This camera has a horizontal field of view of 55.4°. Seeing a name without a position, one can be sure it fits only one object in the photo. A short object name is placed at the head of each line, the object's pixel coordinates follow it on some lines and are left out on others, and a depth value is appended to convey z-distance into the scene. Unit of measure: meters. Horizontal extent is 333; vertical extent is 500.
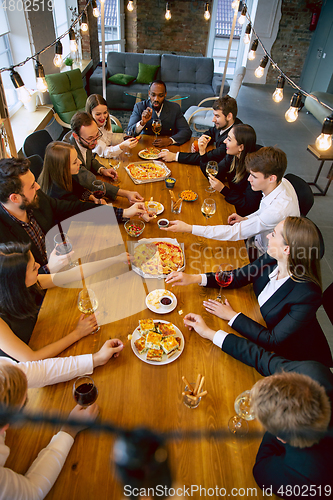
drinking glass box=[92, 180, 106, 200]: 2.32
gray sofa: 5.98
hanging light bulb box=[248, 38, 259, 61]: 3.69
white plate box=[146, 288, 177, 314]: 1.60
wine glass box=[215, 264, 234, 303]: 1.62
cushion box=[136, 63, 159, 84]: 6.21
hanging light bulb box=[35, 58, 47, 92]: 2.59
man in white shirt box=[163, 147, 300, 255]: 2.09
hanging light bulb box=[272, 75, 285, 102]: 2.68
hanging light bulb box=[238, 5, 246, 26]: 4.28
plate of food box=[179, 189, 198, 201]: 2.49
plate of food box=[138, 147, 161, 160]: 3.01
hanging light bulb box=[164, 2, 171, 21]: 6.83
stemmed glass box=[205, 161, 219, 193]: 2.57
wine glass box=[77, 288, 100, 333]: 1.55
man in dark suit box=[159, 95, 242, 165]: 2.99
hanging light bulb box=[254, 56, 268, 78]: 3.41
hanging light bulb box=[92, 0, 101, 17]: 4.69
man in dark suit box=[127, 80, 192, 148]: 3.33
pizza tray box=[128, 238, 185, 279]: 1.93
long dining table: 1.08
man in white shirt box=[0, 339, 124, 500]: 0.98
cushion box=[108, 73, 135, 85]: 5.95
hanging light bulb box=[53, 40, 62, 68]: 2.97
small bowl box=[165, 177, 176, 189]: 2.55
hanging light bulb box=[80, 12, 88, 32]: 4.41
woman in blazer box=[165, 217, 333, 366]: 1.53
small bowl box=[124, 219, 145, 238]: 2.05
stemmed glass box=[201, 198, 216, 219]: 2.17
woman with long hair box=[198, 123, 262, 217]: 2.56
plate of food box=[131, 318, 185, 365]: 1.40
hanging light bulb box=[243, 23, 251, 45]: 4.19
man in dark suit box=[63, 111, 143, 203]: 2.43
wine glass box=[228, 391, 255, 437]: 1.21
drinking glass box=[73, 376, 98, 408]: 1.20
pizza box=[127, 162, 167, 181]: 2.71
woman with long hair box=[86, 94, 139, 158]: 2.96
